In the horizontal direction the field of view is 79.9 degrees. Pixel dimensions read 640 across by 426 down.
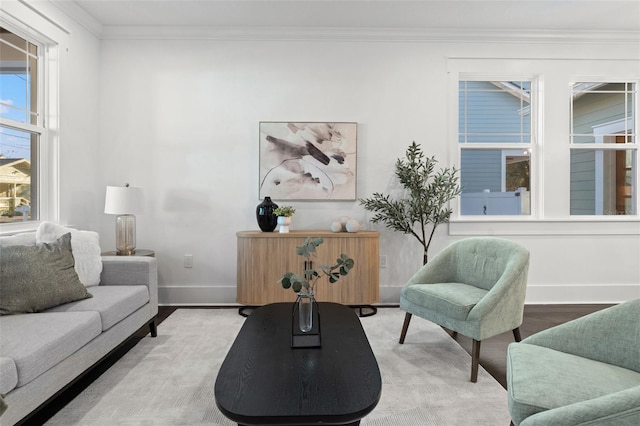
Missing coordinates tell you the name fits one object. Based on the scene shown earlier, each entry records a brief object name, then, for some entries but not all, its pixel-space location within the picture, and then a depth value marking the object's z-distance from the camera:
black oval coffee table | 1.28
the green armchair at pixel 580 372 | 1.09
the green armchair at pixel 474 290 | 2.29
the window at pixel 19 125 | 2.90
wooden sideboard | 3.51
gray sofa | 1.59
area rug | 1.85
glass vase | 1.97
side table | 3.42
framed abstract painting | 3.90
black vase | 3.63
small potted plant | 3.58
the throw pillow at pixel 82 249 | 2.58
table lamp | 3.40
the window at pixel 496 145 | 4.09
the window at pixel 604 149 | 4.10
